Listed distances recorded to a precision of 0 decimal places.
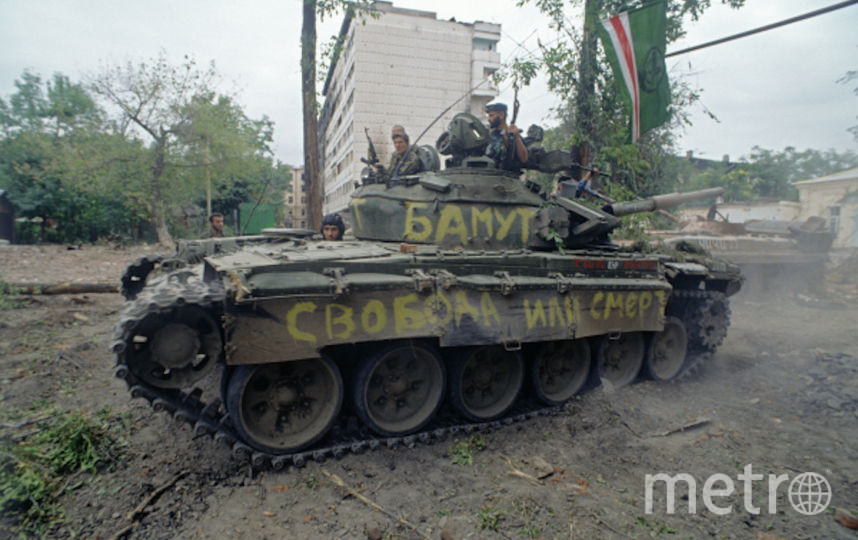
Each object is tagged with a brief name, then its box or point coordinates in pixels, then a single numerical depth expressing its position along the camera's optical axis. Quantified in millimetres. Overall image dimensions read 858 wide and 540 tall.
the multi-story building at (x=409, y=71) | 28266
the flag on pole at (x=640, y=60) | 7934
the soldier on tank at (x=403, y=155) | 6797
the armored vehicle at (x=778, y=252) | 14273
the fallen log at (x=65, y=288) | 10141
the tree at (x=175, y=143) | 23188
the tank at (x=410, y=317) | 3924
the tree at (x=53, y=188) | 27266
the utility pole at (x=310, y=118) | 10672
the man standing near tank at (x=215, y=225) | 9664
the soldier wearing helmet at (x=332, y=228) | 6907
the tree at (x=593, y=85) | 9602
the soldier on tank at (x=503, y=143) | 6336
